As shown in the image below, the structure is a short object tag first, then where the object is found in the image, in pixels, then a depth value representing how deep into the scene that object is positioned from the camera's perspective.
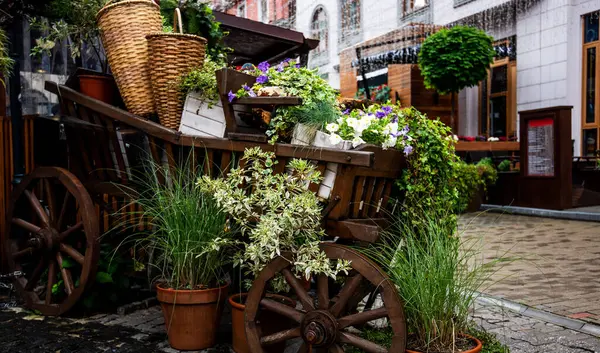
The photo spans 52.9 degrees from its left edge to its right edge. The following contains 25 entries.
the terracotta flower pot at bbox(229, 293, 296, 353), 3.45
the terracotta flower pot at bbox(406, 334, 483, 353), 2.84
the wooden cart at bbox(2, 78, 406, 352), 3.04
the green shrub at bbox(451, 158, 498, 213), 10.57
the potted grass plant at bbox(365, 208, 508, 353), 2.98
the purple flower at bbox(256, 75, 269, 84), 3.71
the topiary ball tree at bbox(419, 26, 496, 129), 13.44
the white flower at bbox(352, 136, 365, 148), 3.33
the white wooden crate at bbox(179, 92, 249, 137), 3.90
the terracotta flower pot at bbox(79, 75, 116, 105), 4.56
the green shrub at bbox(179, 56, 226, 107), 3.88
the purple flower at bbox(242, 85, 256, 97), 3.62
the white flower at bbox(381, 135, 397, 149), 3.39
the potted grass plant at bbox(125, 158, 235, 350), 3.58
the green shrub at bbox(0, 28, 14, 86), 4.54
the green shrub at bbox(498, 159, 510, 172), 13.05
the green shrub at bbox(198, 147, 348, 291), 3.11
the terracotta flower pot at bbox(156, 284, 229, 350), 3.58
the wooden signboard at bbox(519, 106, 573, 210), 10.91
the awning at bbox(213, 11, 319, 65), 7.16
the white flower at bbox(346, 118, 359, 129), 3.38
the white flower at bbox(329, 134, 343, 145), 3.30
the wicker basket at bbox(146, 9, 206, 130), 4.01
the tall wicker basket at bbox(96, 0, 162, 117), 4.28
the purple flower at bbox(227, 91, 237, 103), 3.63
